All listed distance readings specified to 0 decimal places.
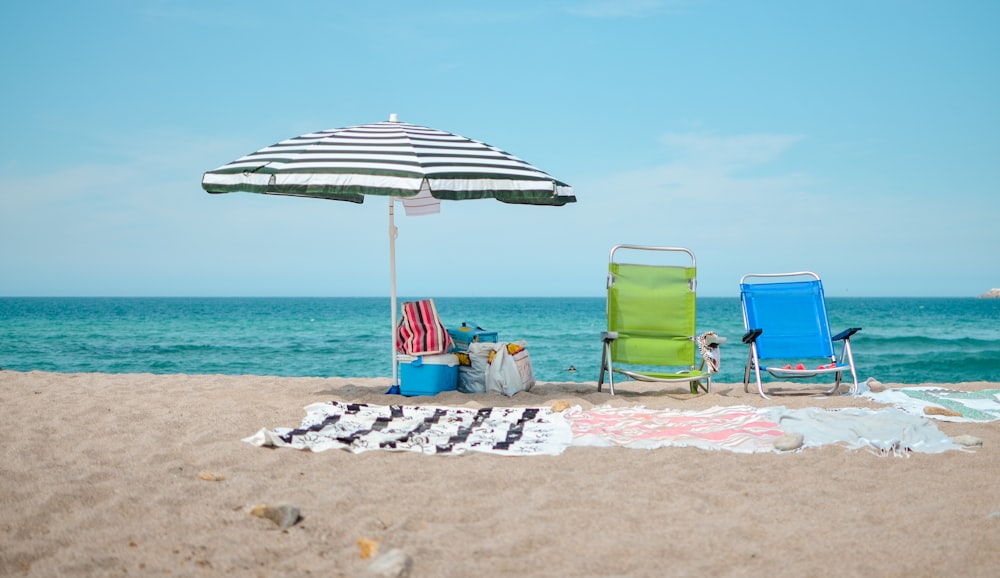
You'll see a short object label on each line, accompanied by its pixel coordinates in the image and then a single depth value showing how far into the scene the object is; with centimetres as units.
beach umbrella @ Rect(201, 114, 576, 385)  493
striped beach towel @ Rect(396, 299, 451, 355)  588
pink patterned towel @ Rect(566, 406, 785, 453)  423
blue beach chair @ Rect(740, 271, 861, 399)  667
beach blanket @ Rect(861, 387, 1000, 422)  523
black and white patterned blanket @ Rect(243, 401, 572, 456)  409
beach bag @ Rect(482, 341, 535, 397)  608
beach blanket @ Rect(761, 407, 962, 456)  418
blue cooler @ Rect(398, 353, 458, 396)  594
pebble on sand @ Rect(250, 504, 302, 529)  283
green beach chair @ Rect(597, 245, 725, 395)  647
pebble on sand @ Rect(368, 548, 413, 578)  239
